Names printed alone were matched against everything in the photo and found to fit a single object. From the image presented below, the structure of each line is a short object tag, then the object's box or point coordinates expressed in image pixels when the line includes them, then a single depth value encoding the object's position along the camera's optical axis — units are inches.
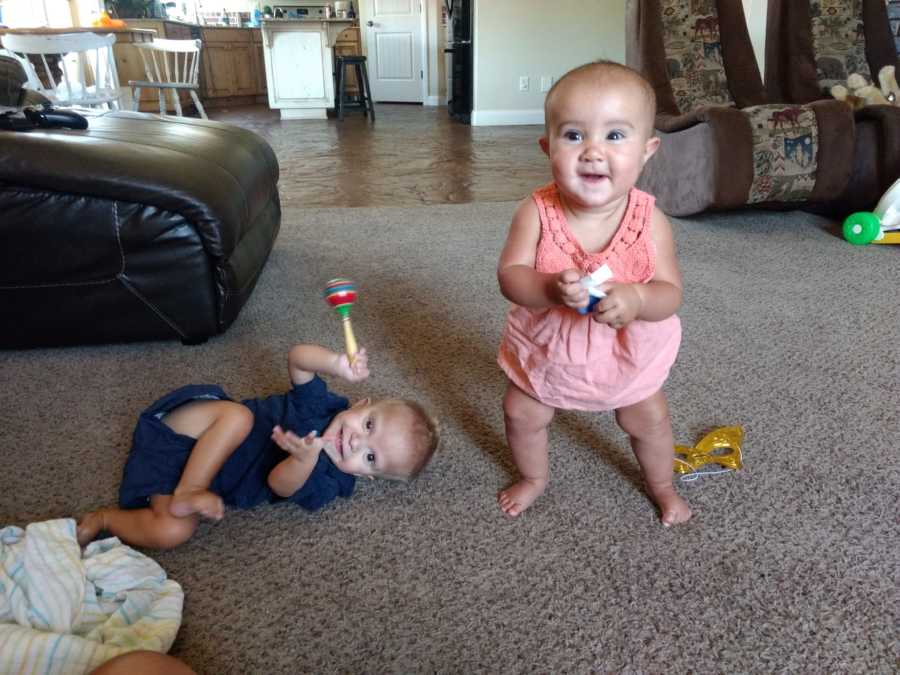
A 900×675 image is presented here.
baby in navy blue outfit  35.2
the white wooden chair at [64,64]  129.6
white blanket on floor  25.8
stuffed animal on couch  101.7
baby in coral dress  30.2
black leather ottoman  51.6
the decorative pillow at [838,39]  111.5
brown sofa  91.5
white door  289.9
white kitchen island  234.5
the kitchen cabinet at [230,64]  294.0
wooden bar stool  238.4
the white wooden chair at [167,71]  172.3
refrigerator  214.2
